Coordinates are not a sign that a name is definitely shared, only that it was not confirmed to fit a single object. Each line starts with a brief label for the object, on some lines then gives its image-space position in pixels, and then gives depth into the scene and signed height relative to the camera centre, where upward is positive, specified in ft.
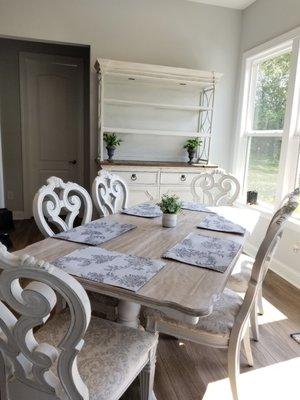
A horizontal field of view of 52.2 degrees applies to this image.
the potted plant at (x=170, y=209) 5.77 -1.19
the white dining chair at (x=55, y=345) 2.41 -2.17
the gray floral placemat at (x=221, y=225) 5.87 -1.53
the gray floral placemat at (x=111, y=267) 3.66 -1.60
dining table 3.32 -1.62
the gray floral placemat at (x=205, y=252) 4.28 -1.58
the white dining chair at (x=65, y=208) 5.10 -1.29
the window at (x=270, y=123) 9.53 +0.95
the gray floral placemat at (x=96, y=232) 4.96 -1.55
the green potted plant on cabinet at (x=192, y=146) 12.12 -0.01
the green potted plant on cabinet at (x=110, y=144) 11.25 -0.05
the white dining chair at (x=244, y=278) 5.84 -2.50
